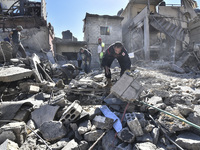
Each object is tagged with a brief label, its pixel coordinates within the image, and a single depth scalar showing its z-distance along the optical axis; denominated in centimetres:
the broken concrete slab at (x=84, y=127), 220
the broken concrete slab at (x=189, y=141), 180
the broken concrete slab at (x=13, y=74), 356
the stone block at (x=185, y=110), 238
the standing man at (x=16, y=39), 614
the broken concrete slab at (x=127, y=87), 290
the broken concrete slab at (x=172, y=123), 211
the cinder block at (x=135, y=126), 209
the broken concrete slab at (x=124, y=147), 191
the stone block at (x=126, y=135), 202
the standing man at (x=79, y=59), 803
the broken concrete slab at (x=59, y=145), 201
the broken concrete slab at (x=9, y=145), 167
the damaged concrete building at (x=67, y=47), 1384
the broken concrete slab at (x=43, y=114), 253
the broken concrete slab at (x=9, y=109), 246
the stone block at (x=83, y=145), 203
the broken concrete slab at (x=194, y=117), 220
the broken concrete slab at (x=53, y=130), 219
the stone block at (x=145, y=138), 198
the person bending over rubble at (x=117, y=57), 391
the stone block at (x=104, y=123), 236
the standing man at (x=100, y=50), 869
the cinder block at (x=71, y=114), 248
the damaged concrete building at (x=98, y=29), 1349
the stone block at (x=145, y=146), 179
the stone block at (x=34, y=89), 366
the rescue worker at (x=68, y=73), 634
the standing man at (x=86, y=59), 723
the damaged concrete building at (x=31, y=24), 1127
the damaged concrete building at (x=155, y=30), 1070
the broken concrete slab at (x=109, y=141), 204
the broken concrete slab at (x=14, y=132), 192
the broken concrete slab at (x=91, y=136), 218
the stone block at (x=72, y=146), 193
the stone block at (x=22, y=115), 248
